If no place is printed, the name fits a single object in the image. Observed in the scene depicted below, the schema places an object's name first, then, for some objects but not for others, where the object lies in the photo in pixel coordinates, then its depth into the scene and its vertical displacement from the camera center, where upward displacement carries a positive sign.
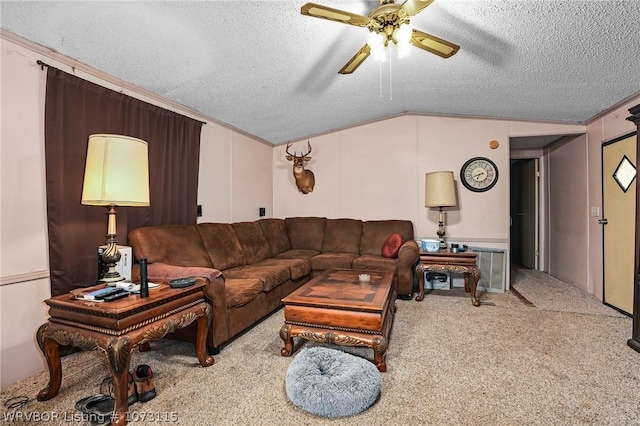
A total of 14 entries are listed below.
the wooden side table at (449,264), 3.43 -0.61
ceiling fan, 1.59 +1.04
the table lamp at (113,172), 1.74 +0.24
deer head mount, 4.58 +0.59
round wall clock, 4.15 +0.49
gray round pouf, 1.55 -0.91
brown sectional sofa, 2.34 -0.46
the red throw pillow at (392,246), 3.87 -0.44
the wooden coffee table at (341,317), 2.00 -0.71
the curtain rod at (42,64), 2.03 +0.99
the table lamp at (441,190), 3.77 +0.26
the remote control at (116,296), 1.65 -0.45
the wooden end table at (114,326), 1.51 -0.60
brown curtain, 2.10 +0.36
